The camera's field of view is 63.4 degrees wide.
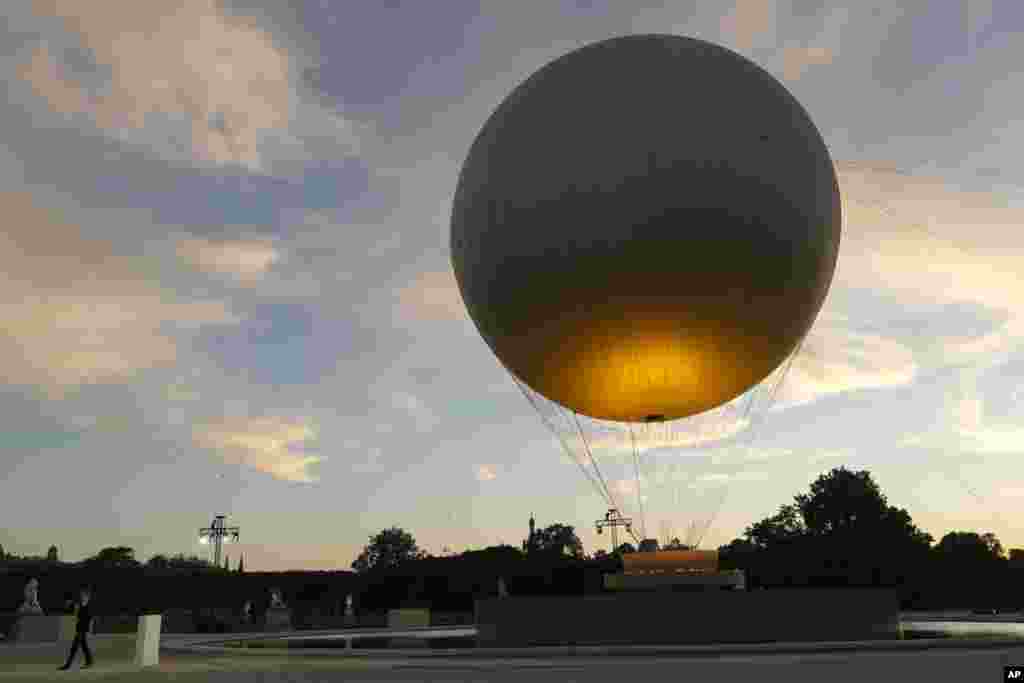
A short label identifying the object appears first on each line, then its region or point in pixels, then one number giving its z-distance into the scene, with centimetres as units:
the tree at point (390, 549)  16738
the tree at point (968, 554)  8475
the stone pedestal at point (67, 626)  3259
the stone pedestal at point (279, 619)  4716
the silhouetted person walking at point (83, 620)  1797
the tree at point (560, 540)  15775
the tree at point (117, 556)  15200
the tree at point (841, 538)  8394
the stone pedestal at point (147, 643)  1808
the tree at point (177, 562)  16512
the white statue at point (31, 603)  3581
